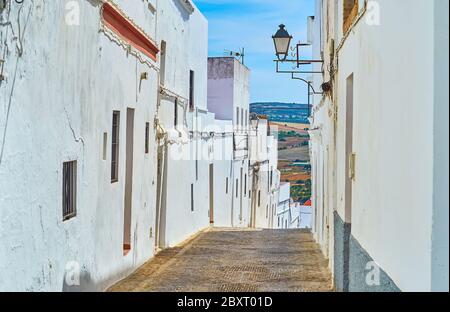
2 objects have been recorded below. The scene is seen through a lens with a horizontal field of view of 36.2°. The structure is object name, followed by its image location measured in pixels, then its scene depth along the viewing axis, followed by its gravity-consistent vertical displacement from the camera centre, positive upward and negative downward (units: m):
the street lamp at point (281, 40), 14.22 +2.40
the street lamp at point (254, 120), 35.50 +1.88
